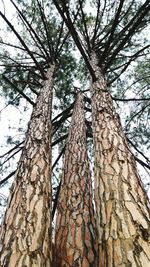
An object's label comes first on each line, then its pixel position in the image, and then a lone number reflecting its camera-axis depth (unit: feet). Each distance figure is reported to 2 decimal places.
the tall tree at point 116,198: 4.93
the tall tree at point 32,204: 5.71
